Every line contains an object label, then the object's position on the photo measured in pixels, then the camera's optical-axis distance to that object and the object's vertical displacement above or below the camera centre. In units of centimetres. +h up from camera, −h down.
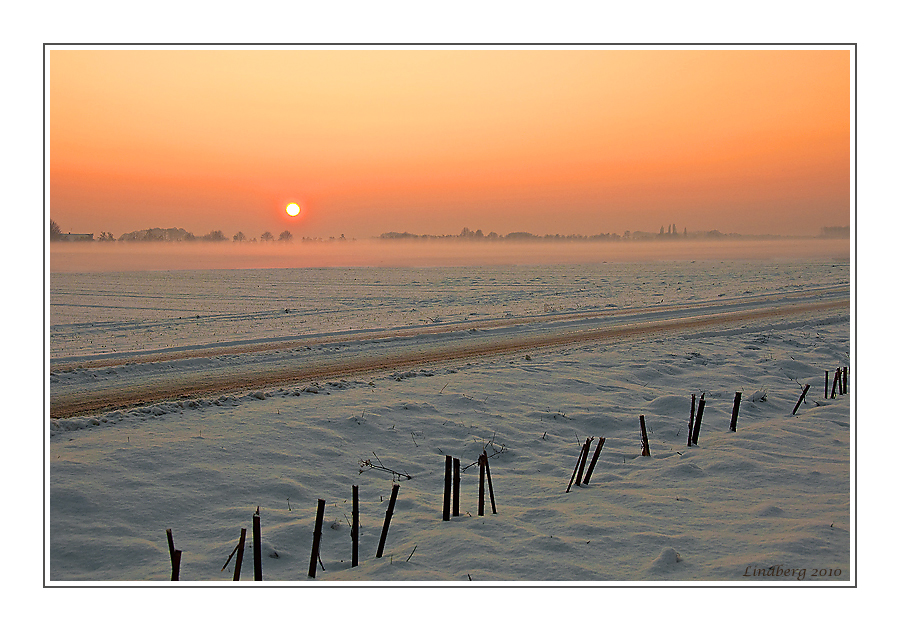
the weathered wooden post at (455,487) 753 -234
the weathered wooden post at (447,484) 765 -228
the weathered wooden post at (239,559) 617 -259
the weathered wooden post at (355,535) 668 -254
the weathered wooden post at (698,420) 1053 -206
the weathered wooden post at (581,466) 888 -238
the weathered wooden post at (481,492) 769 -238
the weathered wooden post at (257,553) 598 -248
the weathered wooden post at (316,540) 640 -251
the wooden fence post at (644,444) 1029 -241
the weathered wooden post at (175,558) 589 -245
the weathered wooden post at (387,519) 688 -246
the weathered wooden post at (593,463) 858 -233
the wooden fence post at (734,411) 1123 -203
